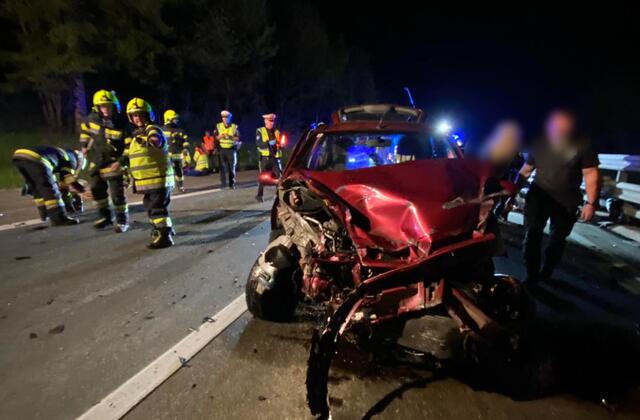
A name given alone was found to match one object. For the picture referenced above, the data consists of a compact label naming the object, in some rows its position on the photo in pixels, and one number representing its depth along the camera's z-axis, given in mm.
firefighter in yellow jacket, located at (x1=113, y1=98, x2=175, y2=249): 5070
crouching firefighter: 6078
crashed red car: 2107
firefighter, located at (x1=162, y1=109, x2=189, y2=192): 9656
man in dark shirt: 3857
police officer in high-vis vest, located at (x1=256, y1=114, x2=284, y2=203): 9273
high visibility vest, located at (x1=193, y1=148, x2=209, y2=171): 14664
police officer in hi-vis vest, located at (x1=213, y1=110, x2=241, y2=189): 10789
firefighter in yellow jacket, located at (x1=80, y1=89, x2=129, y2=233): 5750
